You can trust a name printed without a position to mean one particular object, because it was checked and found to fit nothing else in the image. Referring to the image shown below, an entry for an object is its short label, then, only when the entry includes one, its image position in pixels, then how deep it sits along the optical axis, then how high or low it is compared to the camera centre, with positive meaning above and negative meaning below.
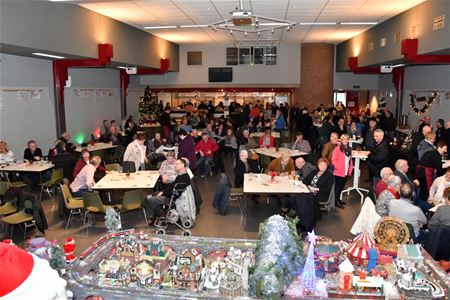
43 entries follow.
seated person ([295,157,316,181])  8.09 -1.43
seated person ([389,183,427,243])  5.57 -1.60
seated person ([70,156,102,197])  7.89 -1.70
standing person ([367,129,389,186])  8.98 -1.32
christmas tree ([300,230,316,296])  3.67 -1.68
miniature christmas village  3.66 -1.74
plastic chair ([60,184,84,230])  7.36 -1.97
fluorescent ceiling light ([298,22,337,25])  13.30 +2.48
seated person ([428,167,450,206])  6.86 -1.60
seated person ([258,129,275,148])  12.02 -1.32
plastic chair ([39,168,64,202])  8.98 -1.87
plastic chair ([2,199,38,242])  6.57 -2.03
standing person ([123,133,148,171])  9.83 -1.39
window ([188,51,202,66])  20.72 +2.03
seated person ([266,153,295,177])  8.66 -1.49
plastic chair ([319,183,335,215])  7.65 -2.04
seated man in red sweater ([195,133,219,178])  11.70 -1.57
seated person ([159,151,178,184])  7.88 -1.50
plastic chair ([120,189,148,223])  7.20 -1.88
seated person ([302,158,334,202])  7.52 -1.62
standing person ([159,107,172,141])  16.68 -0.99
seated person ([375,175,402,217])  5.93 -1.50
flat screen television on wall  20.50 +1.18
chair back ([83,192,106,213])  6.99 -1.87
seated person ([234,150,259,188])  8.71 -1.55
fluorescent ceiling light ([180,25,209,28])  13.74 +2.44
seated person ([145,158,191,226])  7.27 -1.78
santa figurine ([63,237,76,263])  4.38 -1.70
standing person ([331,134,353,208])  8.63 -1.50
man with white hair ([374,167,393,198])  6.66 -1.39
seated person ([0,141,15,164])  9.62 -1.42
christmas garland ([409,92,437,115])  12.96 -0.23
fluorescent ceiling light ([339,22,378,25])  13.39 +2.51
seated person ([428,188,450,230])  5.42 -1.65
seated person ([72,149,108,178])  8.43 -1.41
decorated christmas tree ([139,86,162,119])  18.77 -0.44
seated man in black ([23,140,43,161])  10.32 -1.45
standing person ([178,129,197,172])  10.45 -1.39
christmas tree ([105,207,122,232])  4.97 -1.56
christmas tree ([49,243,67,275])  4.09 -1.69
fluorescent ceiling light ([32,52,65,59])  9.96 +1.09
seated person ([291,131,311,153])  11.12 -1.34
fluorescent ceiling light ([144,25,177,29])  13.80 +2.45
